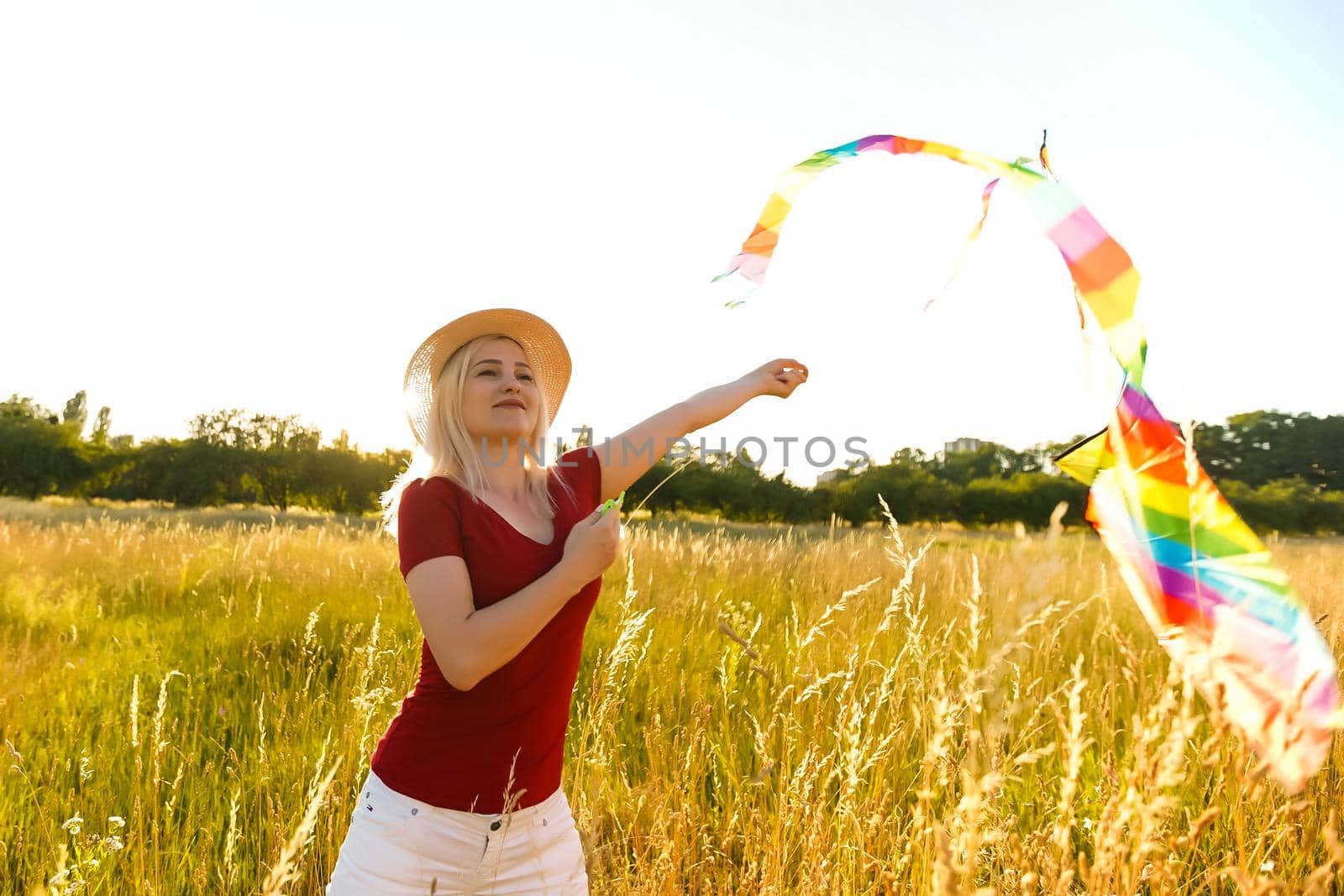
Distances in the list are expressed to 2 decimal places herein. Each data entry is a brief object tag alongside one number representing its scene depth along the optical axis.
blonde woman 1.64
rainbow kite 1.07
